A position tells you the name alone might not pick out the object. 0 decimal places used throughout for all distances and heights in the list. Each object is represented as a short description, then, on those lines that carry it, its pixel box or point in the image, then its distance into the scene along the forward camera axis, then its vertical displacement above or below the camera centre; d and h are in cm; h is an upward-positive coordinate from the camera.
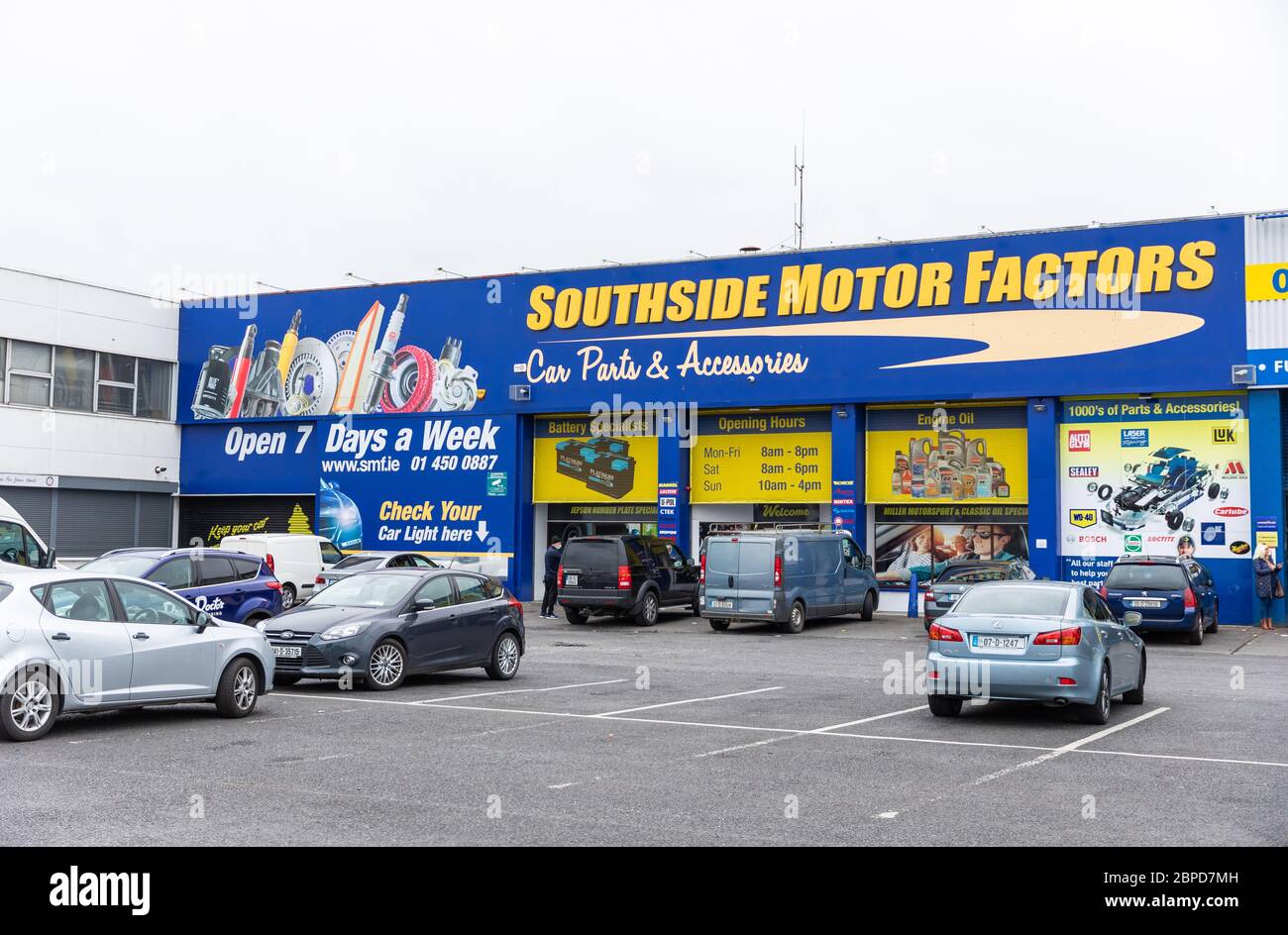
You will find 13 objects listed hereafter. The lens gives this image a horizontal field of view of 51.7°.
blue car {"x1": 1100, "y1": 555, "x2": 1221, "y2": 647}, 2364 -111
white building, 3612 +337
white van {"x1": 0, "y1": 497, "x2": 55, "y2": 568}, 2200 -23
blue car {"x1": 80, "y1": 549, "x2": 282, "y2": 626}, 1947 -69
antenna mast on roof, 4034 +1005
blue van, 2597 -92
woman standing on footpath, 2728 -90
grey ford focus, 1545 -119
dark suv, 2811 -101
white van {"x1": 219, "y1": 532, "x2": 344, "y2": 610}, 2953 -58
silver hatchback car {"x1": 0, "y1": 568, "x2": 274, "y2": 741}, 1126 -111
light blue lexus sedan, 1297 -118
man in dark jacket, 3105 -121
